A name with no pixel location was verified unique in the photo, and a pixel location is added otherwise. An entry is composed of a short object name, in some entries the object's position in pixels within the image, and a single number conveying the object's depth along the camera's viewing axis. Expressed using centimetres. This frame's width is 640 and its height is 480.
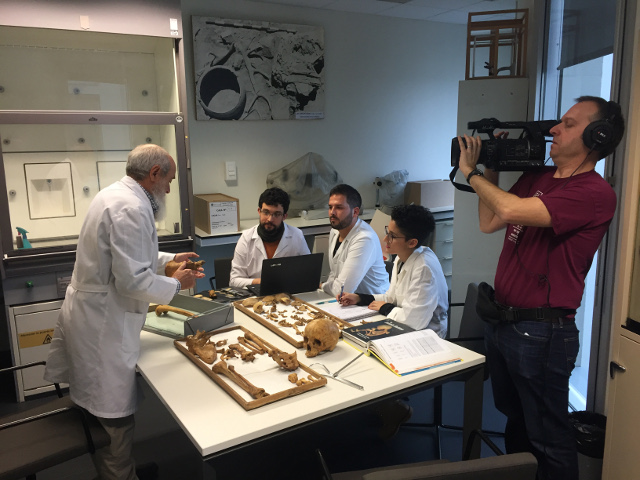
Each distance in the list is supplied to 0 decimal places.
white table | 135
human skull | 178
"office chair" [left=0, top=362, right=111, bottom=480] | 157
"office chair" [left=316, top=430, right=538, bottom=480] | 108
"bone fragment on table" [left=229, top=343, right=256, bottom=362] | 171
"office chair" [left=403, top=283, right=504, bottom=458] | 231
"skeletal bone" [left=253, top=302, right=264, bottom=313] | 221
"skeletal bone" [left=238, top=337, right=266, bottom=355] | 178
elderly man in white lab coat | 177
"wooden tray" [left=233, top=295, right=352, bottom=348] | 193
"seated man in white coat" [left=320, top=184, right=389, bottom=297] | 266
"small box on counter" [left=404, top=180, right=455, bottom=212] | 443
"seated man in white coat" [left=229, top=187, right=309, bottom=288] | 284
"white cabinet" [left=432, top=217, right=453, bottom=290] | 439
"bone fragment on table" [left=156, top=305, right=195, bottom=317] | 209
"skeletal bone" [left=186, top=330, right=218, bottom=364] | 171
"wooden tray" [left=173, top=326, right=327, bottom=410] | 147
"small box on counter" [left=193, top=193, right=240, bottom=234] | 345
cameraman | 155
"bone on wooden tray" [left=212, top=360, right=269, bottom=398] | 148
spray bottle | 283
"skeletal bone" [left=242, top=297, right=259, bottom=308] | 230
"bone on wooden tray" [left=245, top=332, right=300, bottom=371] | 164
